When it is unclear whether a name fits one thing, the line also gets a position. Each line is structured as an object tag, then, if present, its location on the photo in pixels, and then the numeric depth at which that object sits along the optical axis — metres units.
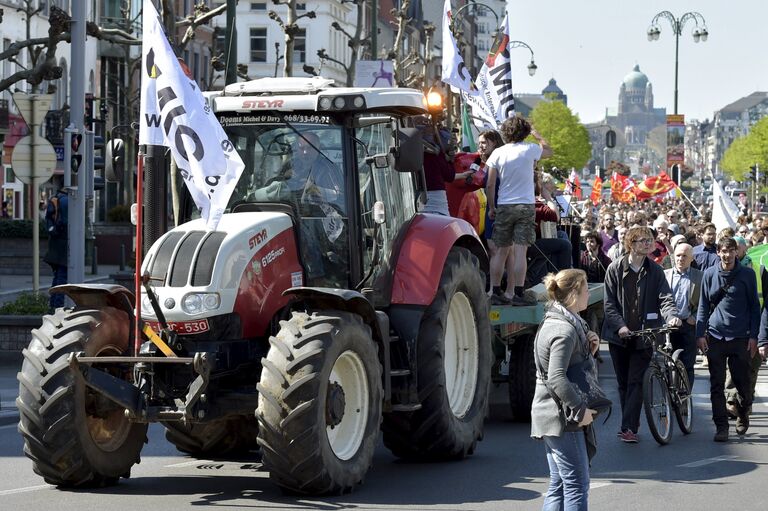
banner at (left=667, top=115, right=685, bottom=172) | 64.56
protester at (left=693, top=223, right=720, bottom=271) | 20.13
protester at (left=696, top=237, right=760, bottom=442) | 14.57
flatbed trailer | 14.45
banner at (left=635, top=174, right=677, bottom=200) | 53.28
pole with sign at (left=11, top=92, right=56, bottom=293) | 21.61
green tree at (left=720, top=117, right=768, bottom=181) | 112.25
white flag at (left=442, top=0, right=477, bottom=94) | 22.16
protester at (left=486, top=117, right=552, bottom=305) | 14.70
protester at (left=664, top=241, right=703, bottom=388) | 15.49
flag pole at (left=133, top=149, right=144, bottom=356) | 10.38
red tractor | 10.32
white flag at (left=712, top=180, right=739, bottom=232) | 25.33
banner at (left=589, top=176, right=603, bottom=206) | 60.53
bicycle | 13.77
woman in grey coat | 8.32
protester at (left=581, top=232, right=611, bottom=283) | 22.59
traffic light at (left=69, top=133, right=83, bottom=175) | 20.91
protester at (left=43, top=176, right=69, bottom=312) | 24.50
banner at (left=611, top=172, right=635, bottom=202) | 60.00
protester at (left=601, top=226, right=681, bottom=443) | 14.09
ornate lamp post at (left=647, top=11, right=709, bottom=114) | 67.00
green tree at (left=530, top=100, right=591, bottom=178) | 140.50
